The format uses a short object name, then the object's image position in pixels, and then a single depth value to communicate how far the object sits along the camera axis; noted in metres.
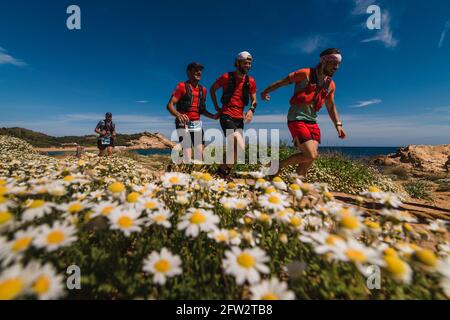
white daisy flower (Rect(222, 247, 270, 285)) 1.12
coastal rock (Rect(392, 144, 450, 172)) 18.05
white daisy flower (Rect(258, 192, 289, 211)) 1.68
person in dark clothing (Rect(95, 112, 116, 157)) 11.44
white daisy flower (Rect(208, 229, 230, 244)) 1.34
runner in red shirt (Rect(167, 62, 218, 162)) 5.22
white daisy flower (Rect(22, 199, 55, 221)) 1.24
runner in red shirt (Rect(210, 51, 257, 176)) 5.07
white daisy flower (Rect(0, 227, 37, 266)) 0.98
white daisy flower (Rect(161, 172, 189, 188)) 1.94
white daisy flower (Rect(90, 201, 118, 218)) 1.31
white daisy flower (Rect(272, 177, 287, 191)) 2.01
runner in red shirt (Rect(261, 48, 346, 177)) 4.21
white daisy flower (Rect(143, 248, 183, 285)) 1.10
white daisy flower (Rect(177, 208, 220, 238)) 1.36
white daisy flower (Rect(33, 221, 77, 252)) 1.04
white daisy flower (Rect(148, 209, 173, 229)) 1.38
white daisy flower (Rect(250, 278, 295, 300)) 1.11
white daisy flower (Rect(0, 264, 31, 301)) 0.85
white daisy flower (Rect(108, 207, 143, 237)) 1.24
